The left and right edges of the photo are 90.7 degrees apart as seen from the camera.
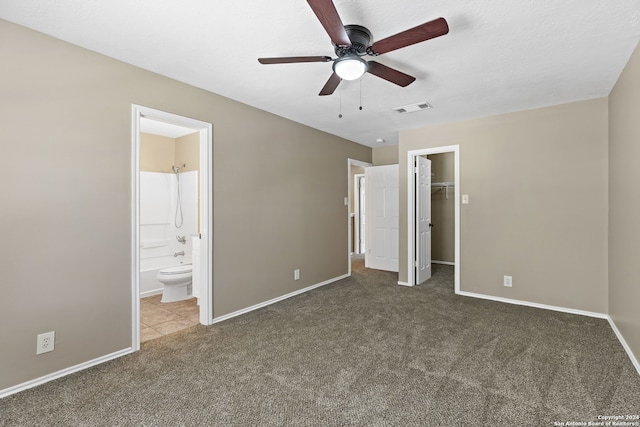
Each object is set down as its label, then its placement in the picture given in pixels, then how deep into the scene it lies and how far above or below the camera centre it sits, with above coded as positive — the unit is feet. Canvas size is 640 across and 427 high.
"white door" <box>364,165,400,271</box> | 19.17 -0.22
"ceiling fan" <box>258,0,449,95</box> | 5.48 +3.37
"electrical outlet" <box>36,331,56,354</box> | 7.18 -2.94
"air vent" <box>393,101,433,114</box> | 11.96 +4.14
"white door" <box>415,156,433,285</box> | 15.97 -0.27
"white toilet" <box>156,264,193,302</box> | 13.29 -2.88
